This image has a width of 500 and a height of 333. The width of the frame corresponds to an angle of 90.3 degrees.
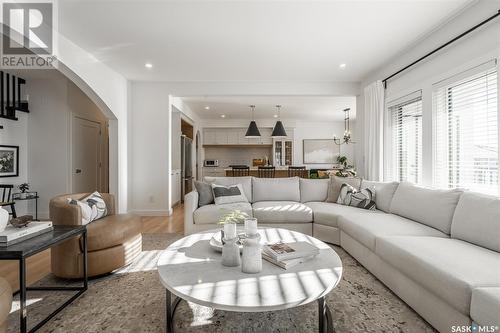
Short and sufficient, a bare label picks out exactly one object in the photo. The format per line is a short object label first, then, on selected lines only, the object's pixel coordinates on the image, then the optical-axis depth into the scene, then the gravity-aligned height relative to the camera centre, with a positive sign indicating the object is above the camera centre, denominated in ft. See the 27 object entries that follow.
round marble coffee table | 3.97 -2.11
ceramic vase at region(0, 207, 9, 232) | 5.56 -1.15
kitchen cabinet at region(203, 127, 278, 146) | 29.66 +3.60
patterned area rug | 5.44 -3.49
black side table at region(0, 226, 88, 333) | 4.87 -1.73
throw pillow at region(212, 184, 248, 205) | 12.17 -1.35
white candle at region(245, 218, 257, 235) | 6.23 -1.50
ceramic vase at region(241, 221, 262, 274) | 4.92 -1.80
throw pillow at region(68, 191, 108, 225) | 7.80 -1.30
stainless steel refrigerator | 21.88 +0.22
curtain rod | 7.49 +4.50
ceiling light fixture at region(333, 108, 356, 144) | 26.61 +4.96
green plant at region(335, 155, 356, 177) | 15.43 -0.37
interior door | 16.84 +0.91
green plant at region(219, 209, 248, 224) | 6.01 -1.25
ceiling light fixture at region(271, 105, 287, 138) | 22.93 +3.31
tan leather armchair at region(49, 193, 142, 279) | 7.29 -2.40
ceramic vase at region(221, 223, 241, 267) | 5.28 -1.84
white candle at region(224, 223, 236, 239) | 5.78 -1.48
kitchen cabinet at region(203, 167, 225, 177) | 30.32 -0.59
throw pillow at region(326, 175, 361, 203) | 12.89 -0.96
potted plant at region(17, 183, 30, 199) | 14.62 -1.29
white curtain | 13.60 +2.04
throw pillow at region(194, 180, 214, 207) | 12.31 -1.32
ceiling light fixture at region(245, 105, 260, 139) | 22.55 +3.26
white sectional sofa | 4.76 -2.05
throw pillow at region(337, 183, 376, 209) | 11.34 -1.45
